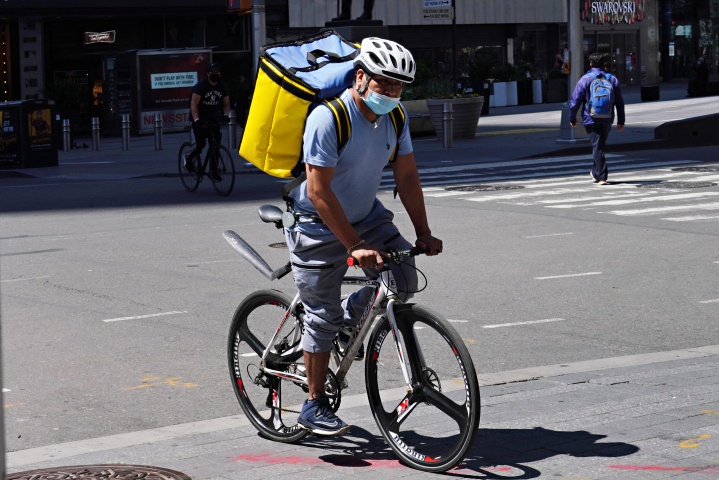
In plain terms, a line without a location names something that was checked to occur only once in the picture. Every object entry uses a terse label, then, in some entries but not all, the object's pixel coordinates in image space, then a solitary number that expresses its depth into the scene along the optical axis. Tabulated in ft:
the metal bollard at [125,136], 89.19
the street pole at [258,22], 77.51
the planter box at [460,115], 87.04
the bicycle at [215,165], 53.88
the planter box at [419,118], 93.09
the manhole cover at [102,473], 14.44
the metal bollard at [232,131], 82.17
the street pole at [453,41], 119.96
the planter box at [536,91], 143.02
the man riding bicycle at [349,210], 14.56
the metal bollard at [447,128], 80.23
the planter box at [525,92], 141.90
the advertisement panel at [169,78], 110.52
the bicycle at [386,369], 14.26
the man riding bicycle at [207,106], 53.98
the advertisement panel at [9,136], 74.18
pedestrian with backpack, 53.31
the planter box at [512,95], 141.18
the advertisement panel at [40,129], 74.54
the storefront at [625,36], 174.91
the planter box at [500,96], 141.08
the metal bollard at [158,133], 88.79
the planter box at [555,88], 144.97
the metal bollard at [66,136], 90.22
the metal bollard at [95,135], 87.73
